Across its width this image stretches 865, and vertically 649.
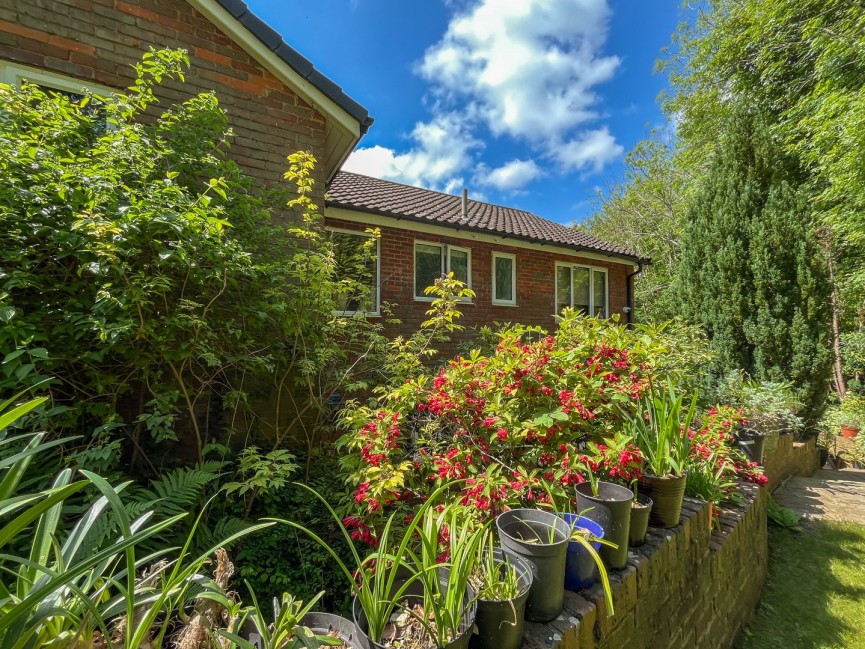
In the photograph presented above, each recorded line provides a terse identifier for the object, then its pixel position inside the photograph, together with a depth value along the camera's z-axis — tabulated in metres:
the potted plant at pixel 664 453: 2.49
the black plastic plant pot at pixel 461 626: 1.32
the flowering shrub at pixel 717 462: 3.09
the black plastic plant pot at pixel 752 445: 4.93
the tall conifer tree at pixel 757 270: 7.66
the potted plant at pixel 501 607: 1.46
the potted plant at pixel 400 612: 1.33
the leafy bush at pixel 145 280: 2.47
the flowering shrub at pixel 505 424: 2.30
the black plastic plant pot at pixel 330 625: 1.46
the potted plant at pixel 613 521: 2.00
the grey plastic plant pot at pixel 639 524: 2.24
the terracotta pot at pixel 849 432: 9.48
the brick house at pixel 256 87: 3.93
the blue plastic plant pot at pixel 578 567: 1.85
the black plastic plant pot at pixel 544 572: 1.62
